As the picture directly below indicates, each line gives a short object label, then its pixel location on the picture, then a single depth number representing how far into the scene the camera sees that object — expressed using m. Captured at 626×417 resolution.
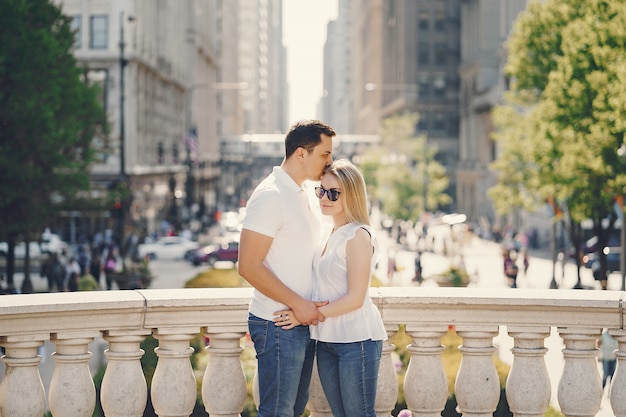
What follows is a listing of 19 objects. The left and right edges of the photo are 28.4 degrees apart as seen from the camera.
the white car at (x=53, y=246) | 51.57
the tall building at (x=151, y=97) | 68.12
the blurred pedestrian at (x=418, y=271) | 42.77
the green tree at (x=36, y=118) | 34.41
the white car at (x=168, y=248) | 58.34
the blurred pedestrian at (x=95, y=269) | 41.84
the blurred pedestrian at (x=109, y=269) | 40.28
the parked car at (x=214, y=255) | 55.03
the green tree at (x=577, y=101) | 29.02
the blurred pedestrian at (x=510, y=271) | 39.53
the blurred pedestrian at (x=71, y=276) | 34.56
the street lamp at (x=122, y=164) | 49.74
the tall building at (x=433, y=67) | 131.25
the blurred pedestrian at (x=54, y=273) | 38.47
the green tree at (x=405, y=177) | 78.62
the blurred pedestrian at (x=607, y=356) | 16.03
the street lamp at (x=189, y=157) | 74.67
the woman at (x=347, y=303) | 6.81
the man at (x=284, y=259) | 6.81
